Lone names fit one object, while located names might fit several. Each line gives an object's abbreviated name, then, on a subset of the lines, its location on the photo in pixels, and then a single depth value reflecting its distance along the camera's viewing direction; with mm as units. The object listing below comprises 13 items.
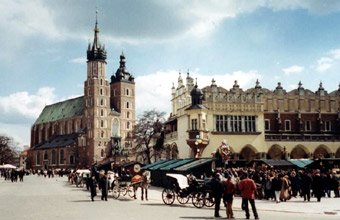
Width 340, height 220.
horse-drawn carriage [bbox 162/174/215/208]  20656
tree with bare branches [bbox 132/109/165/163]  67625
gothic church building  125812
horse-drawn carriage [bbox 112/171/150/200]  25667
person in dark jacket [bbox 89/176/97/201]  24381
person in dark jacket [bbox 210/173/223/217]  17122
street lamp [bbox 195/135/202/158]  47903
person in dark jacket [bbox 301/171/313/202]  24047
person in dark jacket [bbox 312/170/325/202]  23734
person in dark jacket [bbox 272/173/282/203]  22828
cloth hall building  51688
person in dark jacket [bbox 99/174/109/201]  25172
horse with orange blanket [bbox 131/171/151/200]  25531
